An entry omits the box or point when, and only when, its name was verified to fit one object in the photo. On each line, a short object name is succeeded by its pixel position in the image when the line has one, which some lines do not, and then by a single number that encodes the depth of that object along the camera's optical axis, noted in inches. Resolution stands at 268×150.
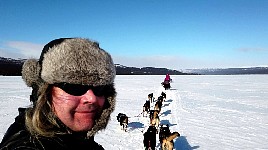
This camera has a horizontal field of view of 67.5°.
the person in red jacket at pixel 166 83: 633.9
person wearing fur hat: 27.4
